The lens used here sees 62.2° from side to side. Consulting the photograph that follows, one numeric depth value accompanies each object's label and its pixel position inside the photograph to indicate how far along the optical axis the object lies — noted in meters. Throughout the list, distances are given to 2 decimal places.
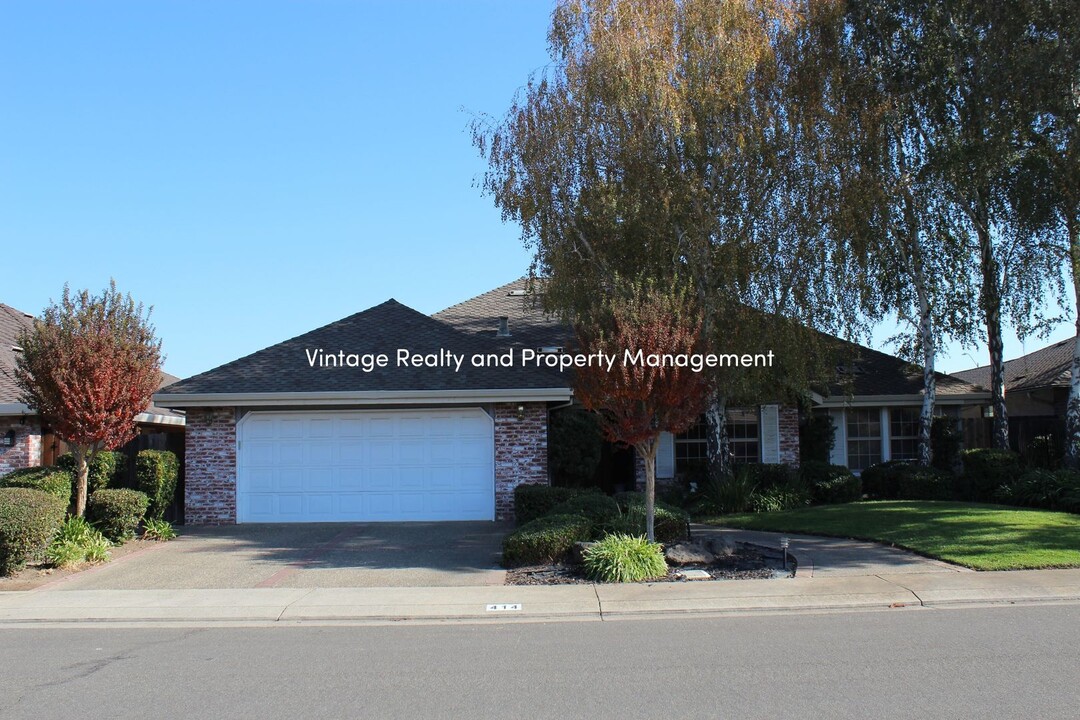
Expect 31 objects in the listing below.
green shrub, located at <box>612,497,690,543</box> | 13.71
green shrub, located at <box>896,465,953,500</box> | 20.02
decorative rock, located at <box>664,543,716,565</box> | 12.80
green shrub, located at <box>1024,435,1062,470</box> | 21.52
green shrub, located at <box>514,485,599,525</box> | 15.80
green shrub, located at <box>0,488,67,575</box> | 12.43
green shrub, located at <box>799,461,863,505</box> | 20.34
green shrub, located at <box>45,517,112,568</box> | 13.29
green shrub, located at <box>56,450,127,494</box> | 15.93
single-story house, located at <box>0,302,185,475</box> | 17.23
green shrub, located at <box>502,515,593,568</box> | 12.84
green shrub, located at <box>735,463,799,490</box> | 19.94
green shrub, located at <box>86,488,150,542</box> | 15.05
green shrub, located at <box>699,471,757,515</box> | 18.80
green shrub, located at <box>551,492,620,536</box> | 13.72
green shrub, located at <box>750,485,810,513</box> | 19.05
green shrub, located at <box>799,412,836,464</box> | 22.41
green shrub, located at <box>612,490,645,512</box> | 15.12
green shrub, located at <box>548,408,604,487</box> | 19.02
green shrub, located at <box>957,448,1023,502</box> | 19.39
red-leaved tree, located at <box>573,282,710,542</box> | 12.03
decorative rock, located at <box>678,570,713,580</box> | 11.90
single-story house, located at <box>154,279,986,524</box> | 17.36
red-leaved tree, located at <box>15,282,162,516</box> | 14.18
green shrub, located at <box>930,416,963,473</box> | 22.62
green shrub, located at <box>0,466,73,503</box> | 14.61
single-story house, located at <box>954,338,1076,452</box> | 22.98
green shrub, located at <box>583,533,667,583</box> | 11.78
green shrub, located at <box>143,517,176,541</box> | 15.77
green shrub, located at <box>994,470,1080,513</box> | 17.28
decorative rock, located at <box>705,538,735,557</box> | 13.13
